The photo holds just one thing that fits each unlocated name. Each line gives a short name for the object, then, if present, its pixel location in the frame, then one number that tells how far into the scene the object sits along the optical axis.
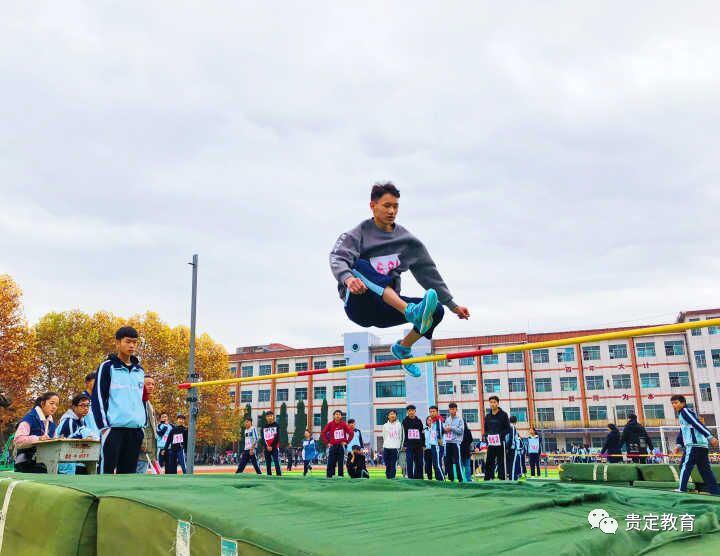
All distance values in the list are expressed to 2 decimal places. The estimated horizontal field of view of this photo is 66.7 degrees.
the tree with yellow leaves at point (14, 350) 23.14
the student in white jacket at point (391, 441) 11.15
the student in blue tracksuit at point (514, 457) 10.81
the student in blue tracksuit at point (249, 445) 12.47
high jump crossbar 4.00
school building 40.38
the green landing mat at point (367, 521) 1.52
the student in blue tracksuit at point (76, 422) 5.86
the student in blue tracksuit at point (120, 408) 4.69
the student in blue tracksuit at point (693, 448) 7.46
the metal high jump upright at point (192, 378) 12.27
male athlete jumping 5.37
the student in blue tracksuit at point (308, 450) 20.48
